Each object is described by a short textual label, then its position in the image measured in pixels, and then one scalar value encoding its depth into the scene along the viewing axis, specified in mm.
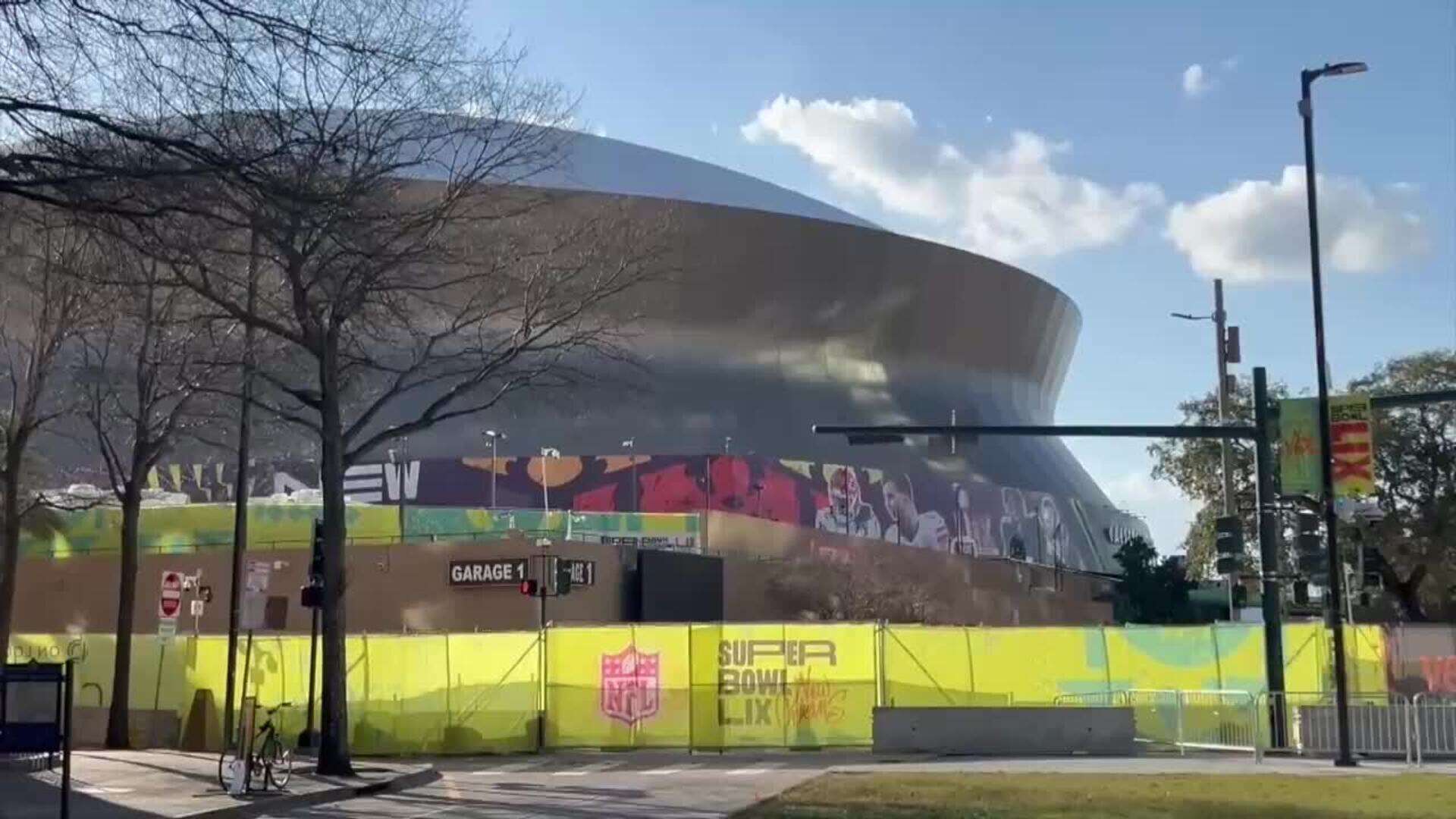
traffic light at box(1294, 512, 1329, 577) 26859
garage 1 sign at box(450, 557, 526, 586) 48125
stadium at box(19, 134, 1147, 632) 67438
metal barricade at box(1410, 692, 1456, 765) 27844
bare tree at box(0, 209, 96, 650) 23172
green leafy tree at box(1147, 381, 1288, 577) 51969
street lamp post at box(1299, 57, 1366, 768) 26078
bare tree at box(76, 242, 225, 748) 29938
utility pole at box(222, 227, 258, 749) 26797
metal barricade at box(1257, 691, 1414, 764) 28281
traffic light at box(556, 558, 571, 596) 35375
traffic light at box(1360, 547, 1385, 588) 27906
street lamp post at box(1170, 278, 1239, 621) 37469
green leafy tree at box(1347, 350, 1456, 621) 49281
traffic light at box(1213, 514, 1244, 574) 28172
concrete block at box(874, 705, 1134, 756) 29969
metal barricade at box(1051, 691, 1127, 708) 32138
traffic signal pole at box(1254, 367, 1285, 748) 28719
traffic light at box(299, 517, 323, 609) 28109
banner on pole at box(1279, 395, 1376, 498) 27672
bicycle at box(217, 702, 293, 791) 23781
